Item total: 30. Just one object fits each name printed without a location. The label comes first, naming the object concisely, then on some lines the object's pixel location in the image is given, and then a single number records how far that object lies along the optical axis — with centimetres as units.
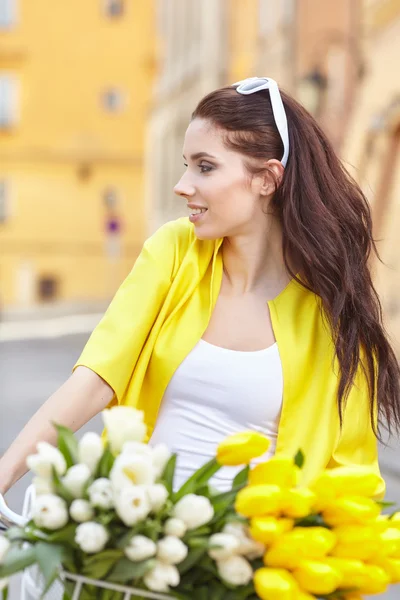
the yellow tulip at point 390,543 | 228
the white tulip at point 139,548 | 217
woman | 259
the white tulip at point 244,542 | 223
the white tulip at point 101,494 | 219
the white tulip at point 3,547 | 220
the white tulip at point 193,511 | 220
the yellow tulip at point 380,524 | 228
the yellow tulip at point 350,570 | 224
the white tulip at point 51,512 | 219
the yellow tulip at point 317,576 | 221
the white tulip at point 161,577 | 218
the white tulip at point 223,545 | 220
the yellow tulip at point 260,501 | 222
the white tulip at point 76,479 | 220
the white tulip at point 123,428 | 224
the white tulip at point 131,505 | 217
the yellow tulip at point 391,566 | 228
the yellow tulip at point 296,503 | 224
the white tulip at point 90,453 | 222
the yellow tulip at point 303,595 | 222
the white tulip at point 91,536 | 217
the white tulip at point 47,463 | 221
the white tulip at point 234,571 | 221
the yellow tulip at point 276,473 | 225
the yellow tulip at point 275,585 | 221
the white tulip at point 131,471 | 219
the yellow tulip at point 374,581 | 225
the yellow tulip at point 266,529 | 222
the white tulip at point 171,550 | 218
